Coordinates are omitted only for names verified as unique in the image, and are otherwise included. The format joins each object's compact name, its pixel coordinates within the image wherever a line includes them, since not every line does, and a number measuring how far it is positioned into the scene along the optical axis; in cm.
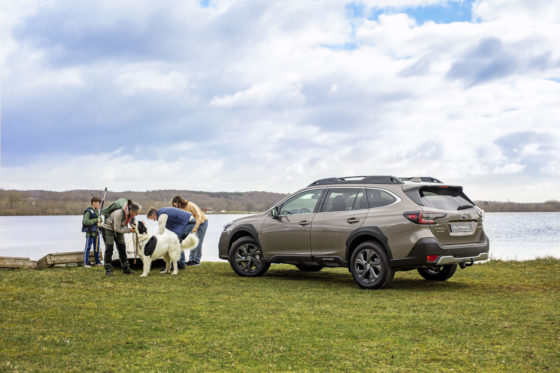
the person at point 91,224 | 1423
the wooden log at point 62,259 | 1398
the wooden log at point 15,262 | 1370
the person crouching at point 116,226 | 1208
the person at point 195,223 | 1362
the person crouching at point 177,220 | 1301
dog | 1182
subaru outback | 940
